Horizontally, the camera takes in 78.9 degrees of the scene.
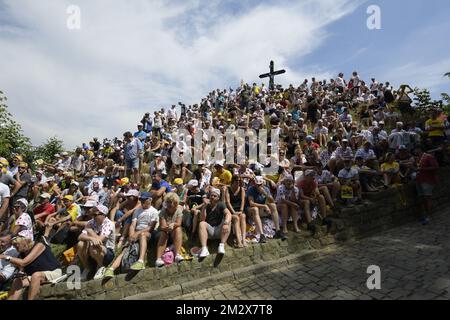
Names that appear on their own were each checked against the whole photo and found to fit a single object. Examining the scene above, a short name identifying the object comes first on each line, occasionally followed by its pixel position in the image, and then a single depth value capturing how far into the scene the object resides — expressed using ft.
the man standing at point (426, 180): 26.78
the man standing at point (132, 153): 34.86
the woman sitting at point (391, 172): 28.73
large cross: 76.57
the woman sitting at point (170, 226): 18.93
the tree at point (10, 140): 71.61
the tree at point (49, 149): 107.04
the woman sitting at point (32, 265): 16.56
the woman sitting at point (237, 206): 20.92
